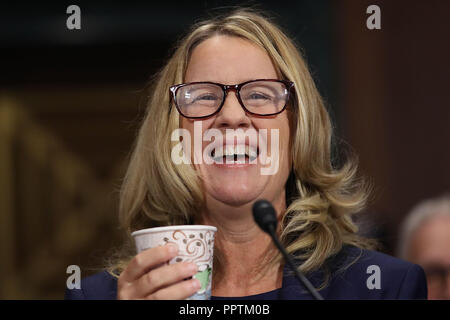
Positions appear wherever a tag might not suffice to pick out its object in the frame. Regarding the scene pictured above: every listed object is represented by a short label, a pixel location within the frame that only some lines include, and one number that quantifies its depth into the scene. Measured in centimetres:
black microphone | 319
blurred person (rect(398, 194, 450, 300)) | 371
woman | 337
